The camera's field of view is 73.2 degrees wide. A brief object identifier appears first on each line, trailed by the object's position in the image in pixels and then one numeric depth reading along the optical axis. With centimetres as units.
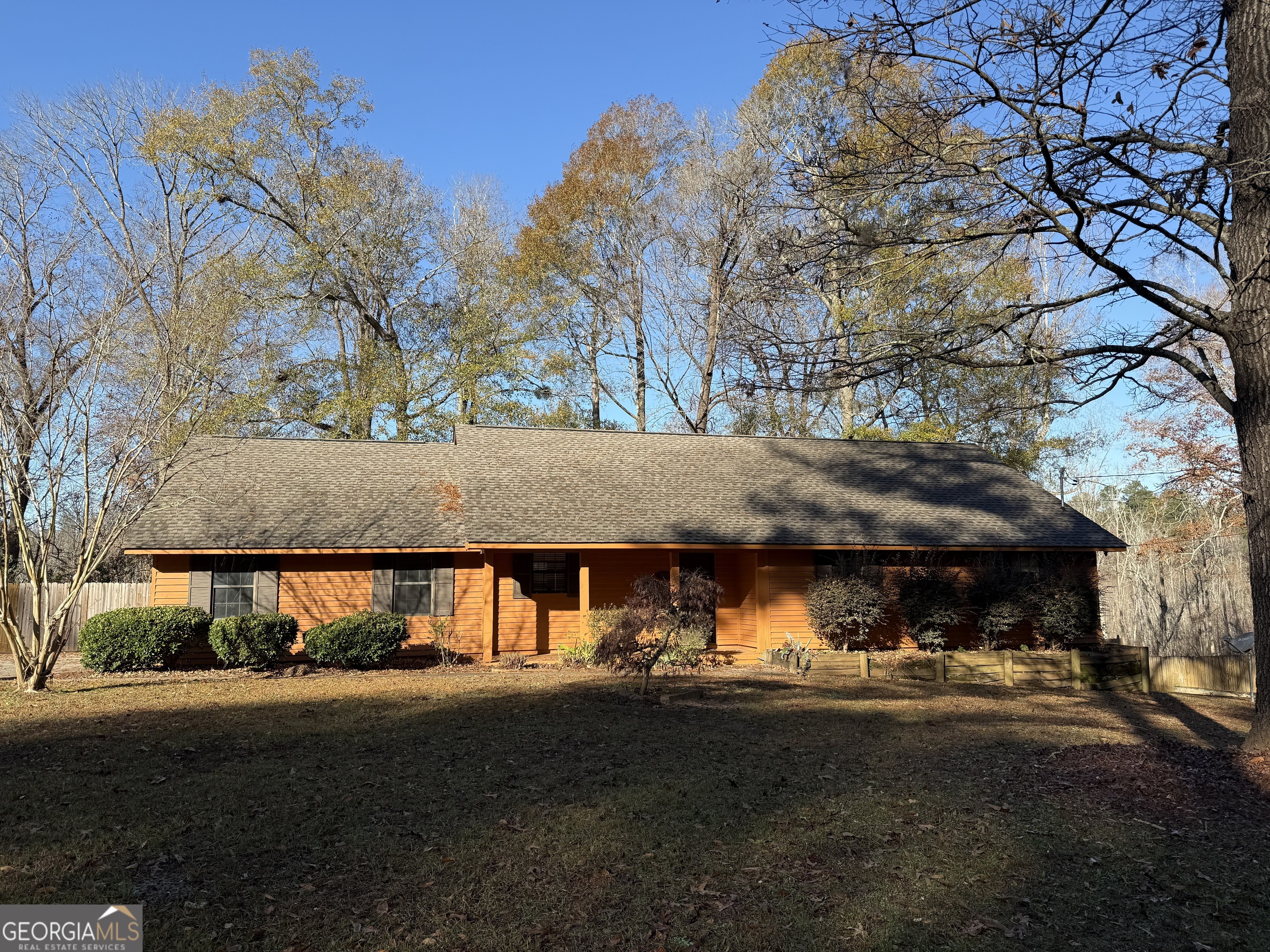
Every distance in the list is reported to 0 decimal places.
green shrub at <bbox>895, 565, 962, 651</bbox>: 1709
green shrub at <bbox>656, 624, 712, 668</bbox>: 1593
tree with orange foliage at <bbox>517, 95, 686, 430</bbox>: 3114
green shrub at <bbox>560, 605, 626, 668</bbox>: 1659
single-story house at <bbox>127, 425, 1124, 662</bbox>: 1703
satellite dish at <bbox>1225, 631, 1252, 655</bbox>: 1848
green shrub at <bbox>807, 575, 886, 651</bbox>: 1688
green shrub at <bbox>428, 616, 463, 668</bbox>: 1720
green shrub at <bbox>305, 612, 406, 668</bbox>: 1569
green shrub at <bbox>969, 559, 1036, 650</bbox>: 1759
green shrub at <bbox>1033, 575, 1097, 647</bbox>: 1792
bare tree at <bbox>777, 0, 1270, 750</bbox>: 718
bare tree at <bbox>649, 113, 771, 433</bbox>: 2880
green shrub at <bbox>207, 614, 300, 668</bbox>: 1550
